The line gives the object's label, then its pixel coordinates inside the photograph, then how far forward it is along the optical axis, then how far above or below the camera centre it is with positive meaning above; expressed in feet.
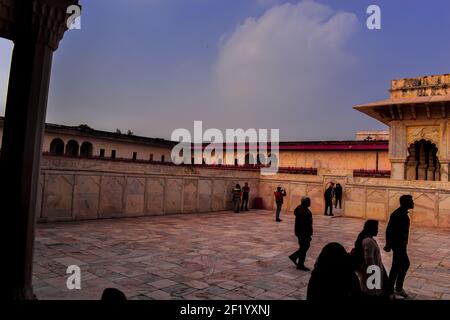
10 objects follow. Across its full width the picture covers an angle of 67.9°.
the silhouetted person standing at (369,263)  12.33 -2.85
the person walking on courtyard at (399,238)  16.44 -2.38
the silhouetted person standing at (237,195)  55.47 -2.40
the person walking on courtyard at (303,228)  21.75 -2.89
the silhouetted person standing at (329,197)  52.65 -1.75
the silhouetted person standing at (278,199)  45.03 -2.12
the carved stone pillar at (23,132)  11.21 +1.28
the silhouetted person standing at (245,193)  56.95 -1.98
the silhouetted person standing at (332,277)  9.00 -2.50
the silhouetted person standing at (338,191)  53.93 -0.76
